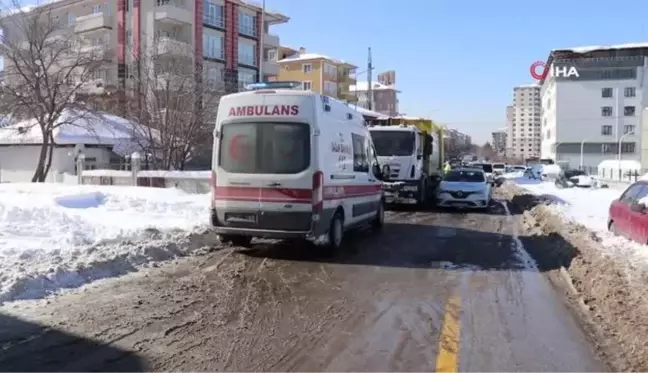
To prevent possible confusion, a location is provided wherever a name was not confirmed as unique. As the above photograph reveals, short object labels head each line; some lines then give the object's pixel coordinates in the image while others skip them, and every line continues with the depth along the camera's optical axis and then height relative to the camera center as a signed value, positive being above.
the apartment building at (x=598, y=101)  90.94 +10.81
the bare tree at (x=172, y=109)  29.34 +3.05
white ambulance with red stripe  9.74 +0.05
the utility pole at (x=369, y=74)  49.67 +8.23
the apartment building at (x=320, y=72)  85.31 +14.65
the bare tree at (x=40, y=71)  26.42 +4.59
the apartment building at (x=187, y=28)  52.44 +13.46
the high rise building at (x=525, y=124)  165.18 +13.43
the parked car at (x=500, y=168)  70.62 +0.18
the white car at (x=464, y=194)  20.62 -0.87
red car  10.00 -0.82
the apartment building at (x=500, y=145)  167.50 +7.72
